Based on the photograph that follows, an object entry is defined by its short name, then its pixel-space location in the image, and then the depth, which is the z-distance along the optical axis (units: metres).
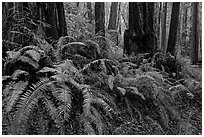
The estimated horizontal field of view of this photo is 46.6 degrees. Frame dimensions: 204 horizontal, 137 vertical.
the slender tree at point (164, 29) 12.76
